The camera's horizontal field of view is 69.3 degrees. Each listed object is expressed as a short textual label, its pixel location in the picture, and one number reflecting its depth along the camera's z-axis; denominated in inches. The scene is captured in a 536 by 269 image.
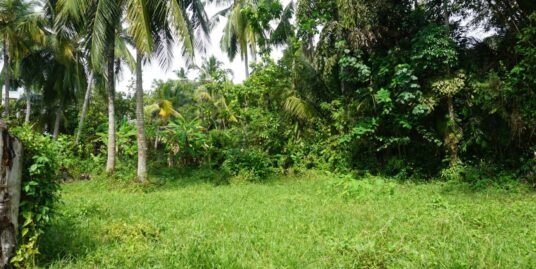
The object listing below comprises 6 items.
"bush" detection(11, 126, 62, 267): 139.3
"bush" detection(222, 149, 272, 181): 466.0
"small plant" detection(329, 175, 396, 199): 304.8
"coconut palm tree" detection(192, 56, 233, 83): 591.2
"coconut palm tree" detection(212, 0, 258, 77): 637.9
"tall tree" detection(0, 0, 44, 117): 502.0
